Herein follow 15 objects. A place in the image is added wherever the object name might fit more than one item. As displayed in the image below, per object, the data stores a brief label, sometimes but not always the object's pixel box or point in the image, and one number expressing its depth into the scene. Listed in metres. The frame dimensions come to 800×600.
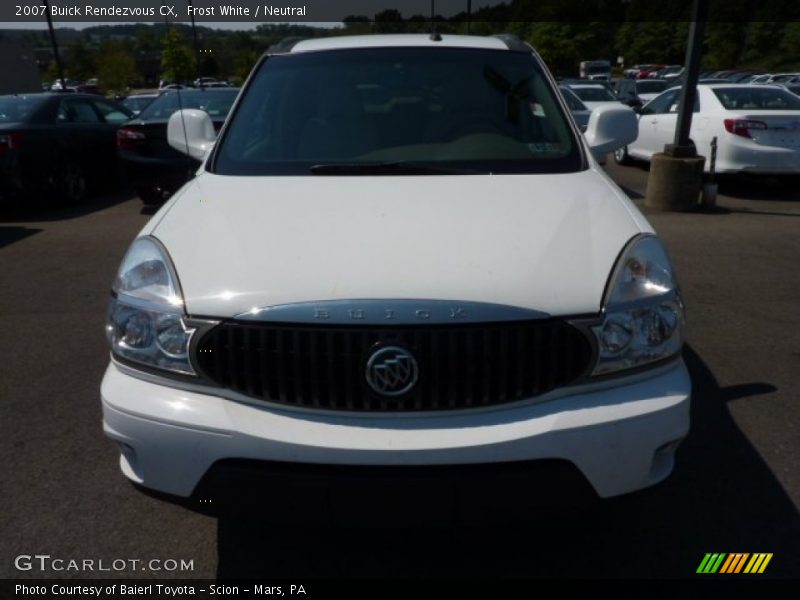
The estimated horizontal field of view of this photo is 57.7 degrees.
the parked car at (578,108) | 11.69
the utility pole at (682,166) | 8.66
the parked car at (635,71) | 55.90
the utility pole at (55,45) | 28.72
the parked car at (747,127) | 9.45
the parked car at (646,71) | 51.03
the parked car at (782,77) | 31.97
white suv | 2.10
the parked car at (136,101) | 22.48
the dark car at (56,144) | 9.03
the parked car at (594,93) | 15.99
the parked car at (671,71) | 46.47
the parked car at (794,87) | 23.80
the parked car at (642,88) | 23.89
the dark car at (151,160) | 9.05
